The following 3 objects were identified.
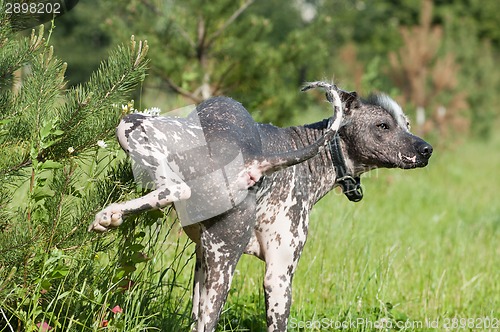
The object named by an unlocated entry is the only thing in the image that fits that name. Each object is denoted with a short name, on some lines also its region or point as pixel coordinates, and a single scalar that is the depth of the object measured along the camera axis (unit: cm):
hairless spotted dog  500
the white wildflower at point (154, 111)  564
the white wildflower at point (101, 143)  537
